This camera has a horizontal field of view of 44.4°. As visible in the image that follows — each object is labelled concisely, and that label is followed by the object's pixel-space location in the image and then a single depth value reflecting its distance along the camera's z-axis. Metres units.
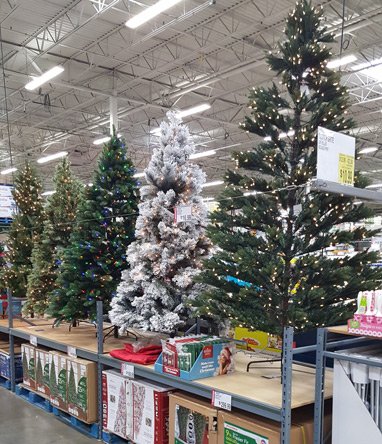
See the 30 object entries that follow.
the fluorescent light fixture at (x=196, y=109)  11.52
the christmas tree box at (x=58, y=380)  4.94
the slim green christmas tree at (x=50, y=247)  6.51
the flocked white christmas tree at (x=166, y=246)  4.34
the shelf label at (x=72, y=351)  4.88
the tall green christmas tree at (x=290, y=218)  3.34
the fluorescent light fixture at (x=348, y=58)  9.23
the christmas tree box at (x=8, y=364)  6.30
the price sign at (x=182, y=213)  4.17
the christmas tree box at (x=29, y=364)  5.57
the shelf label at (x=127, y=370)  4.07
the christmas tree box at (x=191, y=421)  3.34
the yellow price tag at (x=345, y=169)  2.95
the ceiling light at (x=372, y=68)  10.09
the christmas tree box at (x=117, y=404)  4.11
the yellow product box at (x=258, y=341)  4.99
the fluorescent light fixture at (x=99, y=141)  16.98
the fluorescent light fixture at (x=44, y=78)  9.33
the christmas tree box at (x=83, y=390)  4.57
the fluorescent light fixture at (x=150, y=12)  6.98
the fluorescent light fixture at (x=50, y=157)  16.78
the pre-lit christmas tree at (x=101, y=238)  5.29
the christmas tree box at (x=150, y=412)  3.79
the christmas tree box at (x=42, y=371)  5.25
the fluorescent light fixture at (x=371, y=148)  16.75
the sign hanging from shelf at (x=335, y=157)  2.82
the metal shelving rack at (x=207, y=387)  2.86
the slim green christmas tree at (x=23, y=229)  7.33
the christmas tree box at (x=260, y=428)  2.99
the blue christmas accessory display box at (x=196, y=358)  3.58
